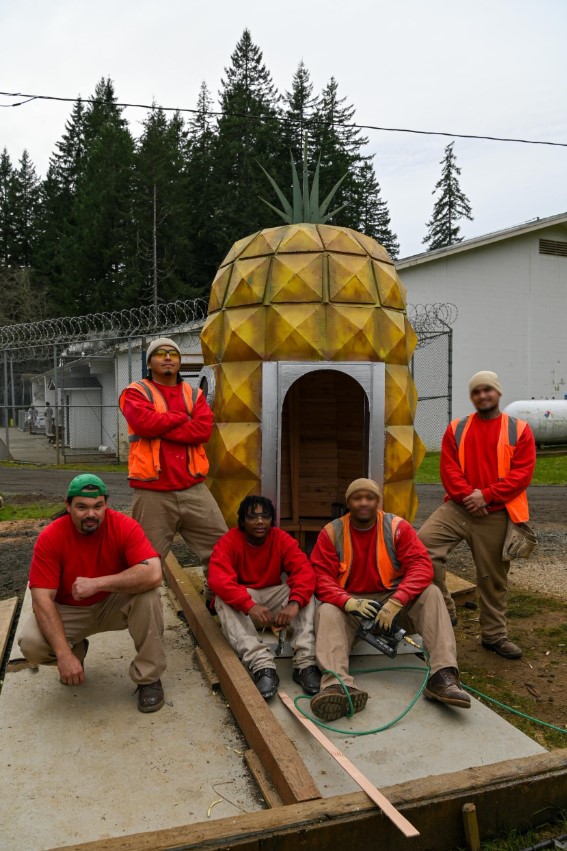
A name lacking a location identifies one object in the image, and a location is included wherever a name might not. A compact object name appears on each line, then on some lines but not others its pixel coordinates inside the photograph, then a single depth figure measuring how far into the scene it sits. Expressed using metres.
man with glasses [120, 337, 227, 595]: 4.45
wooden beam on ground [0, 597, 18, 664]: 4.54
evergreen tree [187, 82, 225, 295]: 30.09
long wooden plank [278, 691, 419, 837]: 2.43
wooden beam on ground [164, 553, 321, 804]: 2.71
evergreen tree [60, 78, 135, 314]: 29.89
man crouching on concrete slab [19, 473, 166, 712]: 3.50
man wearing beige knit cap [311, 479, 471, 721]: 3.62
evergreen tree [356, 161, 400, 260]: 37.74
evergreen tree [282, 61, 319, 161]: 34.16
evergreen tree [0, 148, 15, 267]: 39.56
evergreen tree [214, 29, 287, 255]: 28.56
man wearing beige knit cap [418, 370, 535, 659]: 4.46
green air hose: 3.38
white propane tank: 15.92
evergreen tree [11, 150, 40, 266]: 39.91
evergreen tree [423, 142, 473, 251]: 44.69
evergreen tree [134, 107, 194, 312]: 29.00
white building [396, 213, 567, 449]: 17.31
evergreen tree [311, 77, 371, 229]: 29.91
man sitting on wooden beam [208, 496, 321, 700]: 3.86
